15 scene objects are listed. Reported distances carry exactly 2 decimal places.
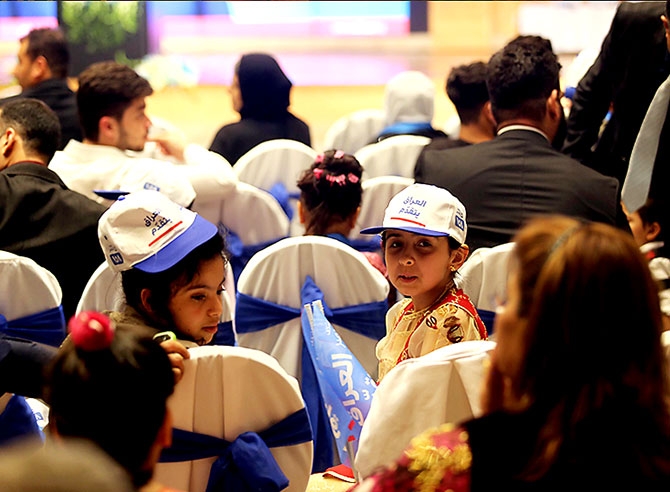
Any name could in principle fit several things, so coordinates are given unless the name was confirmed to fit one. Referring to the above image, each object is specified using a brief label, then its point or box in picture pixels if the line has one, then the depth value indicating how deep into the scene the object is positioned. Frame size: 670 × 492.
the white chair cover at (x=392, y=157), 9.98
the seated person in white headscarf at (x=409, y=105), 11.29
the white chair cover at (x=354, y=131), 12.71
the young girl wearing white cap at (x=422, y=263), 5.03
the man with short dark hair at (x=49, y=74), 10.19
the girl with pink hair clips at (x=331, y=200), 7.16
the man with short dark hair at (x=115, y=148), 7.56
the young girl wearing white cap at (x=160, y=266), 4.51
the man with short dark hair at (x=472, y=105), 8.75
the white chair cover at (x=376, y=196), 8.15
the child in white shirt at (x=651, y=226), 5.82
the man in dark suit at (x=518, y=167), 6.51
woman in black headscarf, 11.27
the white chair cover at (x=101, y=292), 5.83
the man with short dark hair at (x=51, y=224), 6.45
